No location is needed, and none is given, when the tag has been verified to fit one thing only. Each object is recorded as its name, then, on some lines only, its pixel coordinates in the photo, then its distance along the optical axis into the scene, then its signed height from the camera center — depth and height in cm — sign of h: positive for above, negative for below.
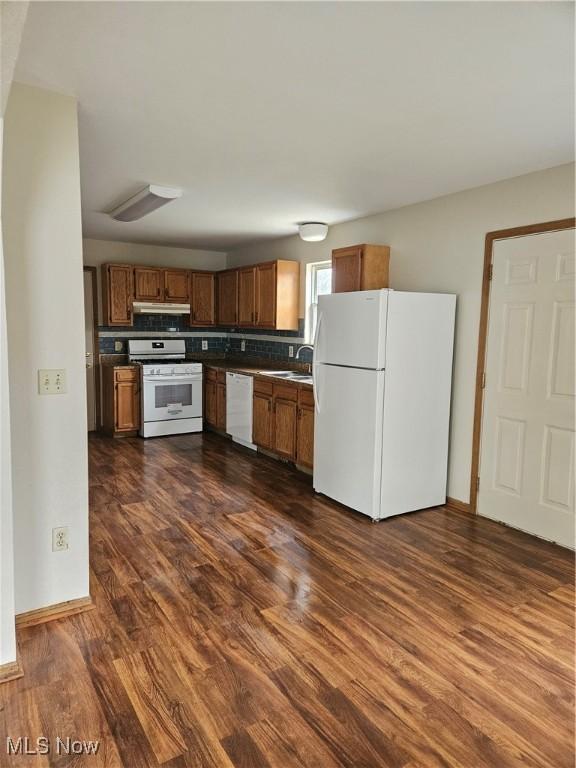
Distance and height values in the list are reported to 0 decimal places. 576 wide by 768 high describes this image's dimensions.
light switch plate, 231 -26
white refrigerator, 359 -48
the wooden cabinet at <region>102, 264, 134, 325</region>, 618 +41
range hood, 631 +24
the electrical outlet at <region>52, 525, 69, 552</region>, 242 -102
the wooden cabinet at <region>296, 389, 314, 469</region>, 457 -92
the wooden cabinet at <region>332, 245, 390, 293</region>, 427 +54
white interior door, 320 -38
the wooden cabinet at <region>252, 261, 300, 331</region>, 566 +40
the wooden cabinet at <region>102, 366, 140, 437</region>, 604 -87
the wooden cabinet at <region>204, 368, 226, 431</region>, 615 -87
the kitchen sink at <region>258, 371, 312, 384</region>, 491 -49
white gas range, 607 -78
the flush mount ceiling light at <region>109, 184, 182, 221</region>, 381 +100
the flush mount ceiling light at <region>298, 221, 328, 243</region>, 500 +98
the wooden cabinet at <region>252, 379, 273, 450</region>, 521 -89
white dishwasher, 557 -90
